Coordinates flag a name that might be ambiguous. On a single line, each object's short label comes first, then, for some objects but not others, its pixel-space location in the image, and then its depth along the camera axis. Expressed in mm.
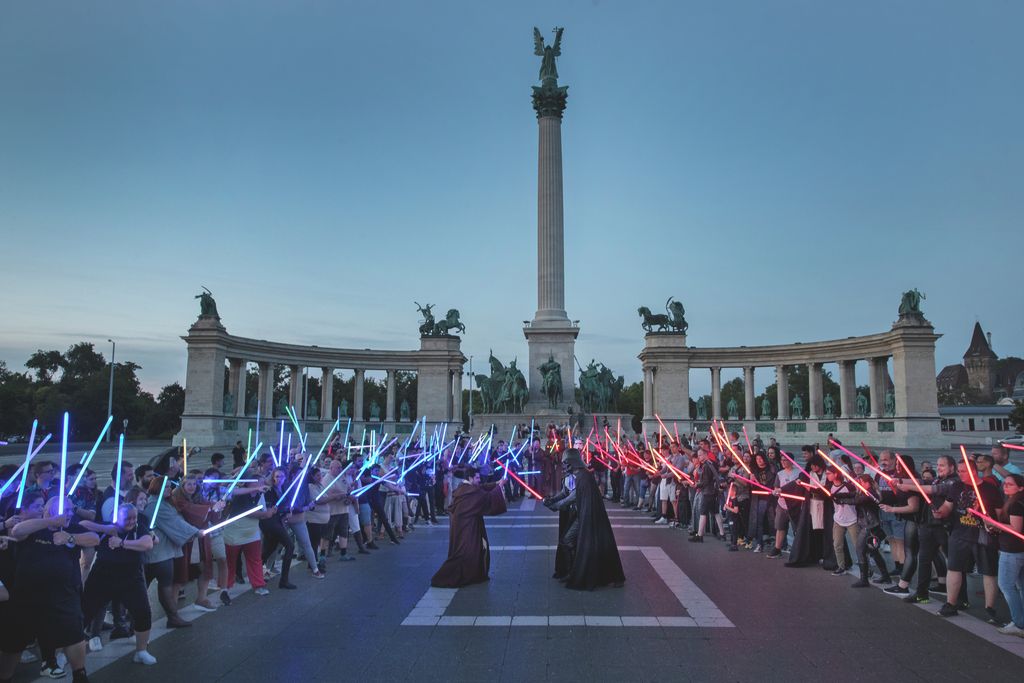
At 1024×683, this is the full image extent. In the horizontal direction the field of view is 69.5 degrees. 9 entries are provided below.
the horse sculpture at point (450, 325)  63219
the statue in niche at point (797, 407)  61125
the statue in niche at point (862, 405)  57125
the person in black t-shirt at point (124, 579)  7477
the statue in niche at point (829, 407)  58594
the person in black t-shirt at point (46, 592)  6379
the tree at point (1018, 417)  61434
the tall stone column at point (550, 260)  50625
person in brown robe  11070
